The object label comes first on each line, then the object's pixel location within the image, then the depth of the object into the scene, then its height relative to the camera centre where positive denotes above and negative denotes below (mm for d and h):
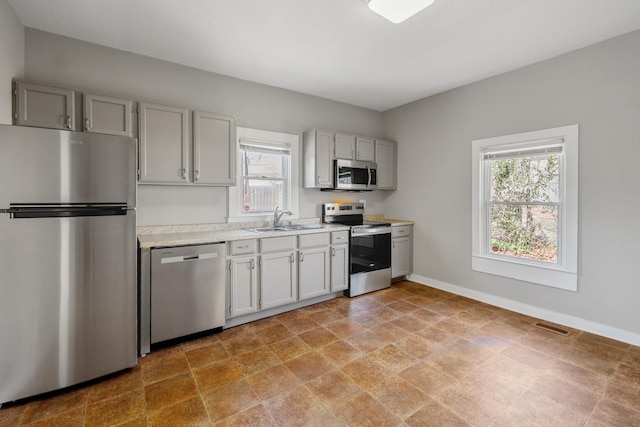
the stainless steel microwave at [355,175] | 4055 +521
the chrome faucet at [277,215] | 3700 -50
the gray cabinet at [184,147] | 2729 +638
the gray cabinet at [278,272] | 3078 -660
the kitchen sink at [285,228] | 3424 -209
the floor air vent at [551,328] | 2838 -1164
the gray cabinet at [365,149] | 4305 +933
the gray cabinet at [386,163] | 4539 +764
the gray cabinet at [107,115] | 2490 +842
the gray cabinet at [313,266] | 3361 -646
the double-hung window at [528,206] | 2965 +60
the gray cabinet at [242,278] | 2875 -677
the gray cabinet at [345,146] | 4078 +923
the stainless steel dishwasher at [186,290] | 2464 -703
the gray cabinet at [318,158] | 3887 +720
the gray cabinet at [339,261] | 3646 -627
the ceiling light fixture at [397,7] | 1967 +1414
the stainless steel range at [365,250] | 3857 -531
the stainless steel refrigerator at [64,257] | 1764 -305
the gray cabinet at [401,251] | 4281 -591
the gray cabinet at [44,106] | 2287 +844
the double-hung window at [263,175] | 3568 +465
